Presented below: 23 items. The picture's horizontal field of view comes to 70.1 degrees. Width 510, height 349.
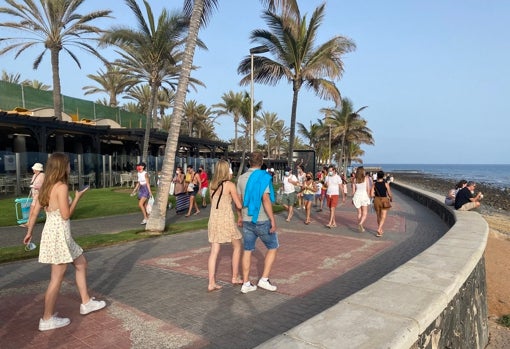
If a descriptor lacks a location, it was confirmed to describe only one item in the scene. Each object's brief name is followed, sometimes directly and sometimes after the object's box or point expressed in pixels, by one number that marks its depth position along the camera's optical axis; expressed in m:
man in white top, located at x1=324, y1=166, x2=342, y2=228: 10.48
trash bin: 9.19
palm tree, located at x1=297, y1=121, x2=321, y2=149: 50.50
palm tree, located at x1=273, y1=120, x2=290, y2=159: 64.38
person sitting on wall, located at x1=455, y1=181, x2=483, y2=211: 10.05
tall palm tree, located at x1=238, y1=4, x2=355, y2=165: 17.05
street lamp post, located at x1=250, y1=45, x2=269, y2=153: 16.72
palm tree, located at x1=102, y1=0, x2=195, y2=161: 19.67
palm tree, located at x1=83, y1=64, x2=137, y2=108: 33.34
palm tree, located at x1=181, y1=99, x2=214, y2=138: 46.44
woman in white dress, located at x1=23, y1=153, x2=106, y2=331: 3.73
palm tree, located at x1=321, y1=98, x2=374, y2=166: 42.59
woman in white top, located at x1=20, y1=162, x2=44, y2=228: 7.89
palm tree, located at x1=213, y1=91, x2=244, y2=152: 42.66
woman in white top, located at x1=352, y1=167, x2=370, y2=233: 9.79
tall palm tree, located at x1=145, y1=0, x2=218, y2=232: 9.40
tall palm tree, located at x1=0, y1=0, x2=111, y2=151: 20.11
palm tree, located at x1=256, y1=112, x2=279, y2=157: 61.76
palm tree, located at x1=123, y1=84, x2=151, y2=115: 38.37
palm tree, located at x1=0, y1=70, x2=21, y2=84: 37.94
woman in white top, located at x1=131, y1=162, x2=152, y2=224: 10.03
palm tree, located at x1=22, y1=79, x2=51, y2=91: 38.52
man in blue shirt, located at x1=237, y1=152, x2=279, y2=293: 4.71
